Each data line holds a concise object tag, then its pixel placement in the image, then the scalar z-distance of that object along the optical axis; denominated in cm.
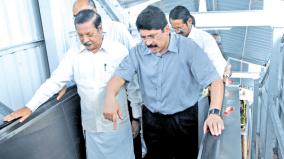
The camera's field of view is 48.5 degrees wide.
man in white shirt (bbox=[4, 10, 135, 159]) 210
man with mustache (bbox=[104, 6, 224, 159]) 177
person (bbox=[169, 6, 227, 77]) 270
